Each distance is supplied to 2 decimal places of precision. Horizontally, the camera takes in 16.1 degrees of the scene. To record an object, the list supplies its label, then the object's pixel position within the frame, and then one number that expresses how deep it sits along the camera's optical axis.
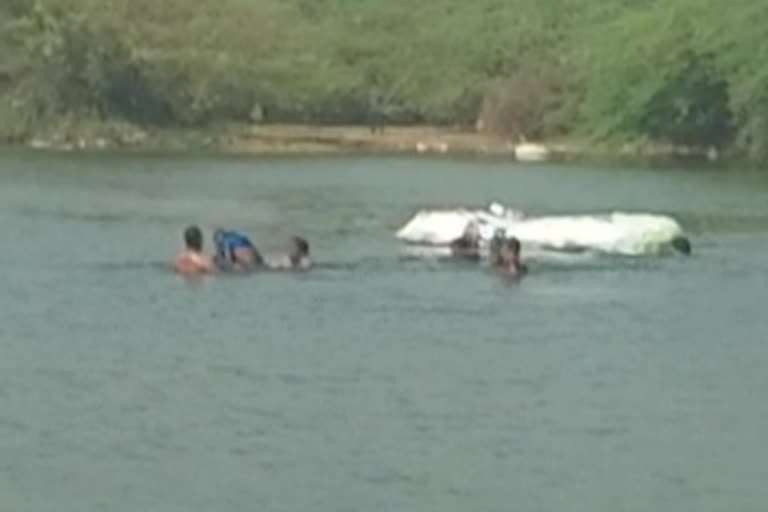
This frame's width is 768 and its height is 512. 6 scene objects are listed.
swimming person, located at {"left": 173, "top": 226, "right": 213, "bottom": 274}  42.94
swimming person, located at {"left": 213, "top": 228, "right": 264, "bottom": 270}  43.31
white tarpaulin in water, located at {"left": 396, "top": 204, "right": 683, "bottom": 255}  48.38
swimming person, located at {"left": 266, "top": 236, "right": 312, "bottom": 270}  43.97
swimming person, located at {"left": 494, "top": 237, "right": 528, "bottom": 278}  43.62
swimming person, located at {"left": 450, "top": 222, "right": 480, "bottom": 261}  47.41
